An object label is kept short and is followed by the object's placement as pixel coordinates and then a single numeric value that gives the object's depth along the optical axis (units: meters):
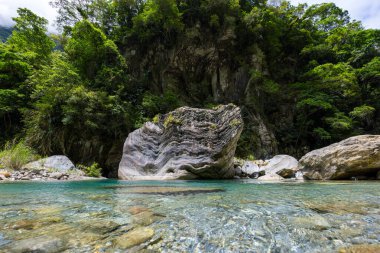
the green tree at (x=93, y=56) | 17.03
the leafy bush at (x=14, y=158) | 9.84
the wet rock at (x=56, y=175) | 8.83
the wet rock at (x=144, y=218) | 2.16
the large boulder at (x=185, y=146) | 9.95
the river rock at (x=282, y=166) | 9.92
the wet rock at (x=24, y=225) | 1.98
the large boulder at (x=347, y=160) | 7.89
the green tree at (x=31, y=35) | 20.14
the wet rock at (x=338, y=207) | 2.60
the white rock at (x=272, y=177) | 9.18
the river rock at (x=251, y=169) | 10.95
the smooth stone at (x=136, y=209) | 2.60
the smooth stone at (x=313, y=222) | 2.02
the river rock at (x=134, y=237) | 1.61
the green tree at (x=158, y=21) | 18.39
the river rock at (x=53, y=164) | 10.18
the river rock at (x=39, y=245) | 1.45
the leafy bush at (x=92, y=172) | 11.35
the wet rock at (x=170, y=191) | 4.50
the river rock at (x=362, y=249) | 1.48
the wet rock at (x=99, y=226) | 1.91
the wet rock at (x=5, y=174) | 8.13
